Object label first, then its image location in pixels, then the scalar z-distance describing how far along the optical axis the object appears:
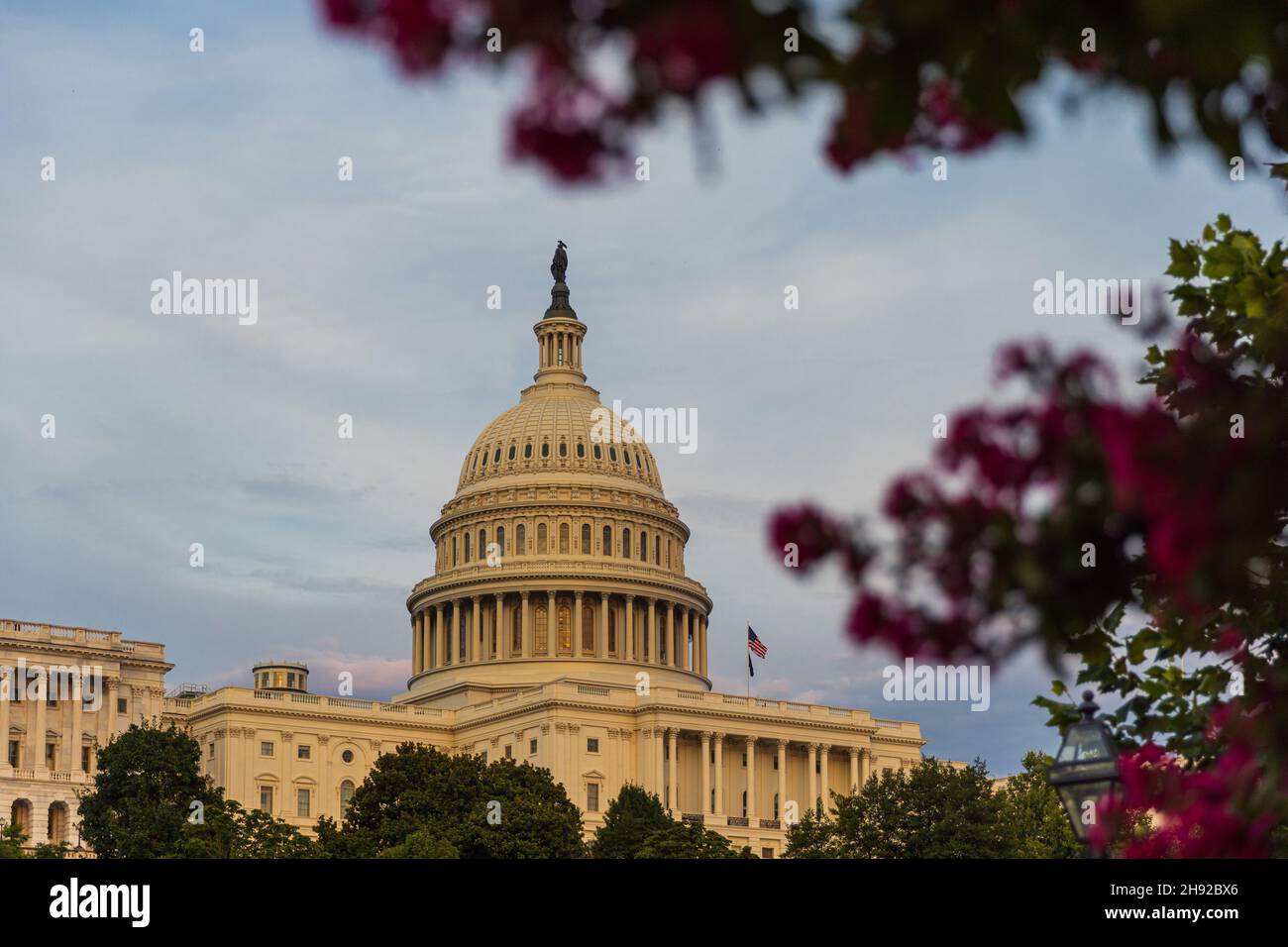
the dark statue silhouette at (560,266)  188.50
